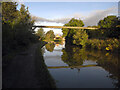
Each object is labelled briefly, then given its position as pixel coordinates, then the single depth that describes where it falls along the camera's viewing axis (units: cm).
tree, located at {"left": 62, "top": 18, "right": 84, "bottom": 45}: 4771
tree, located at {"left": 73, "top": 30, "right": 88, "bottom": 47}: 3017
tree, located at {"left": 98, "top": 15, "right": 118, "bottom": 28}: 2599
